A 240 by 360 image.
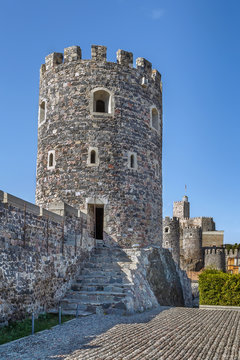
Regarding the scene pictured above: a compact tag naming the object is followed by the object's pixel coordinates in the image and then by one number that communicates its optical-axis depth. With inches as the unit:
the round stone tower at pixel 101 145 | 644.7
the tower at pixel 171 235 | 1502.2
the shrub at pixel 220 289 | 564.4
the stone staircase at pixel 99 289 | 452.8
